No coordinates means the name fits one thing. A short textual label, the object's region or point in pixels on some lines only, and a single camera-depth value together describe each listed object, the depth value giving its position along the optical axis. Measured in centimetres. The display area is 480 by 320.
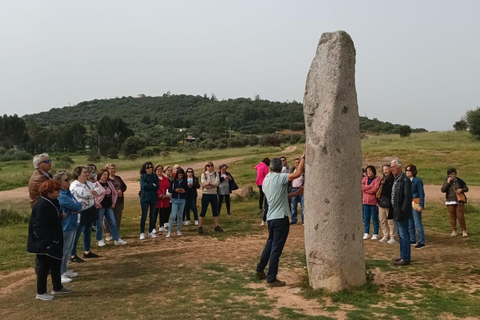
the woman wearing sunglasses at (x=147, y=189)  1109
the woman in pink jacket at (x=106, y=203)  998
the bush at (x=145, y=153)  5281
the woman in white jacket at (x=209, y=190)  1166
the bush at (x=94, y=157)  5073
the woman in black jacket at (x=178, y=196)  1128
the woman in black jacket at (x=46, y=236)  644
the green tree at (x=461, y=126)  5701
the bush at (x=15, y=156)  5291
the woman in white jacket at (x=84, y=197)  867
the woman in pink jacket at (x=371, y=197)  1049
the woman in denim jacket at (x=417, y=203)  955
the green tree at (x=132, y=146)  5678
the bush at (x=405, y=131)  5503
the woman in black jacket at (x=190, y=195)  1239
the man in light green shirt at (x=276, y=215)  675
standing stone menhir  629
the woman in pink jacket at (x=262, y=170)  1379
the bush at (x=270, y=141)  6176
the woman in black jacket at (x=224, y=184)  1443
